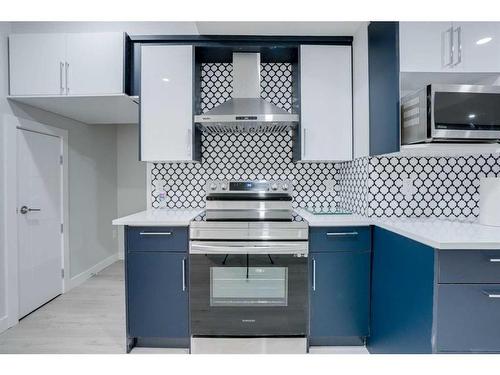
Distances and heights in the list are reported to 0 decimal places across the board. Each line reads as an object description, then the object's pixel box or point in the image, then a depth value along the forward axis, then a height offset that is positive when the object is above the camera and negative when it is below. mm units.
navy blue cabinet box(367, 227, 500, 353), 1450 -553
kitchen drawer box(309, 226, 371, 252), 2182 -404
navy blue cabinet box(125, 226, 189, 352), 2191 -786
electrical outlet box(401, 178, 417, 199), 2352 -60
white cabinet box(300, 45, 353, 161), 2572 +629
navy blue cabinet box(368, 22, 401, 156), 1918 +596
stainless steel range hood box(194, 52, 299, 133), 2422 +524
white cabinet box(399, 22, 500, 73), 1972 +816
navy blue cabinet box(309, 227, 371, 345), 2191 -700
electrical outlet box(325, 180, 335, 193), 2885 -57
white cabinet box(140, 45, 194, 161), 2566 +625
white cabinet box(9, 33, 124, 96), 2510 +926
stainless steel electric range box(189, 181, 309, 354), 2170 -670
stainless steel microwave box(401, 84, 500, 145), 1791 +380
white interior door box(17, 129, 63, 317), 2805 -372
